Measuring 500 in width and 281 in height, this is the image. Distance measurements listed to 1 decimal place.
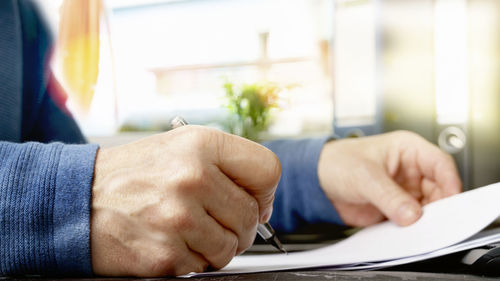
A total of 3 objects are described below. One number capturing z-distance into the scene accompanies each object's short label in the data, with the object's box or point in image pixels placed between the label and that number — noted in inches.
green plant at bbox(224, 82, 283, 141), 59.9
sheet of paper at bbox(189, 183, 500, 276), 12.1
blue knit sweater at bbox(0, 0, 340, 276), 10.3
